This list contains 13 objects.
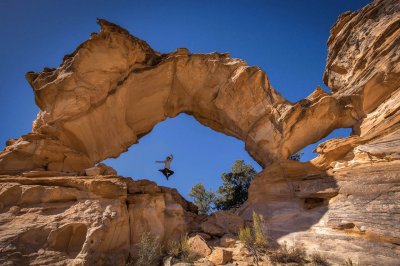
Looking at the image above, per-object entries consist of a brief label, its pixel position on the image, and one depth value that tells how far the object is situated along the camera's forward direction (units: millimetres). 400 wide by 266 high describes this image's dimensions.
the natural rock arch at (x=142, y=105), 11117
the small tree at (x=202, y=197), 20312
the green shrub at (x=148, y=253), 6953
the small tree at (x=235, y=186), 19438
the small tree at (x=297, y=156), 20733
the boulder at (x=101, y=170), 9422
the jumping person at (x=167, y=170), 15361
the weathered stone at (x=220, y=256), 6776
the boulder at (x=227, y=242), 7902
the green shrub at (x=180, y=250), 7288
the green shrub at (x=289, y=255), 6738
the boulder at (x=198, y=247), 7486
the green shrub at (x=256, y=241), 7240
